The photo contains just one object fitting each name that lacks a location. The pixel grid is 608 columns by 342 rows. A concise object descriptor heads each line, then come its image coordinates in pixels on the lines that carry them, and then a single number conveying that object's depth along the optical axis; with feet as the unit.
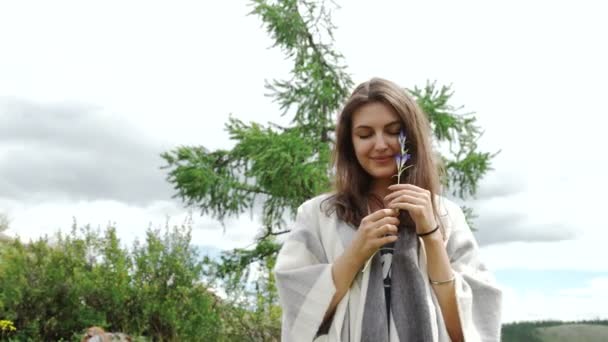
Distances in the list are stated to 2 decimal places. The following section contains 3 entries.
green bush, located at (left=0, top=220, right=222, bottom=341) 24.75
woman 9.69
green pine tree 35.60
